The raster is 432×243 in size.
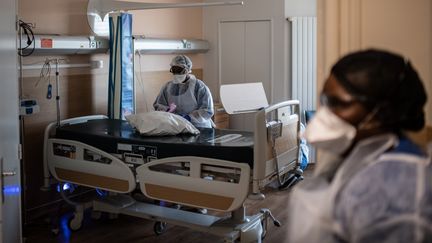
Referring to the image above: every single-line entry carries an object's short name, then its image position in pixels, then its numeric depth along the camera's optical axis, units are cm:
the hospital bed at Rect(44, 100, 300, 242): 321
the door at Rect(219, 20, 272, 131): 635
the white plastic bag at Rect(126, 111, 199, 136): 365
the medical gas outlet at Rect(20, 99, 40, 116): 392
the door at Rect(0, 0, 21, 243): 281
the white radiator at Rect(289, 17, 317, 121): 606
